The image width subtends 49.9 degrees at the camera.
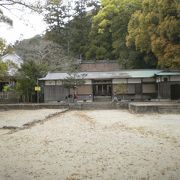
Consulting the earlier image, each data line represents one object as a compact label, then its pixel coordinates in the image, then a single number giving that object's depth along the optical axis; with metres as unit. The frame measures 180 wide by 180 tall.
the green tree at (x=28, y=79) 19.81
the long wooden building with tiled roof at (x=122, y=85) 19.47
